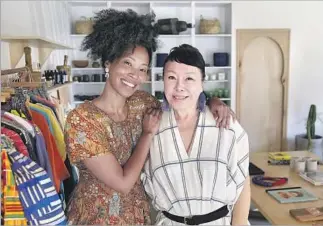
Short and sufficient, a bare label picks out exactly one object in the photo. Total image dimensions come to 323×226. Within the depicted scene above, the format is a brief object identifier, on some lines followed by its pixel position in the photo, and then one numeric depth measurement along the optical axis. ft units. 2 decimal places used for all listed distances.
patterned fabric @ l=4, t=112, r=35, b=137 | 4.68
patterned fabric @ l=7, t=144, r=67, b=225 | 3.73
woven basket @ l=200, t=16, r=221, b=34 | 15.05
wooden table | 5.93
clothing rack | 3.73
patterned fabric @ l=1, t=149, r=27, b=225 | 3.67
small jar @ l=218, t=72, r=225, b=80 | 15.72
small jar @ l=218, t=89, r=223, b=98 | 15.74
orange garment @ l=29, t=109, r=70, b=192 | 5.00
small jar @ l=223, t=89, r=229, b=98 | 15.77
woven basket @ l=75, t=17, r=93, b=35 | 14.42
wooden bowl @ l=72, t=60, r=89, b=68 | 14.88
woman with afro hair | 4.05
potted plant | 15.44
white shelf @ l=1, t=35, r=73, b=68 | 6.14
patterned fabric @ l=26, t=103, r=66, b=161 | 5.93
